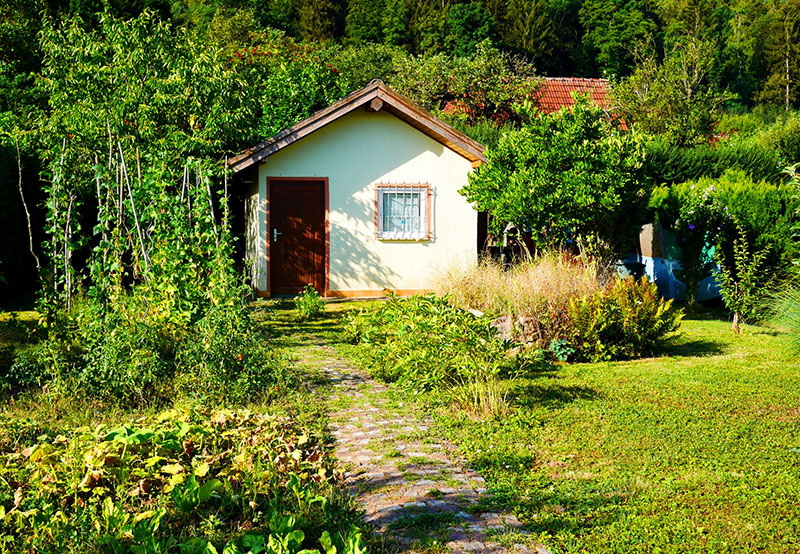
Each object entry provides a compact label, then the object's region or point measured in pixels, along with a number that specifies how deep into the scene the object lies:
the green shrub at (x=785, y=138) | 29.62
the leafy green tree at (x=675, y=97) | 24.16
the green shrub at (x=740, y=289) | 11.47
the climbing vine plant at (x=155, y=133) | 8.24
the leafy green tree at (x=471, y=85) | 25.20
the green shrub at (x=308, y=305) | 12.73
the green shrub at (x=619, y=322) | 9.36
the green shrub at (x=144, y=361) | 6.63
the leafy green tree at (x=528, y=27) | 48.72
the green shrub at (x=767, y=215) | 13.80
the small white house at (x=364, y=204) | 15.59
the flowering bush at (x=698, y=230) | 13.61
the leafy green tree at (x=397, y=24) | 46.19
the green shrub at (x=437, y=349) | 7.17
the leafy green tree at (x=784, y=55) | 59.50
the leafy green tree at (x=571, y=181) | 12.62
